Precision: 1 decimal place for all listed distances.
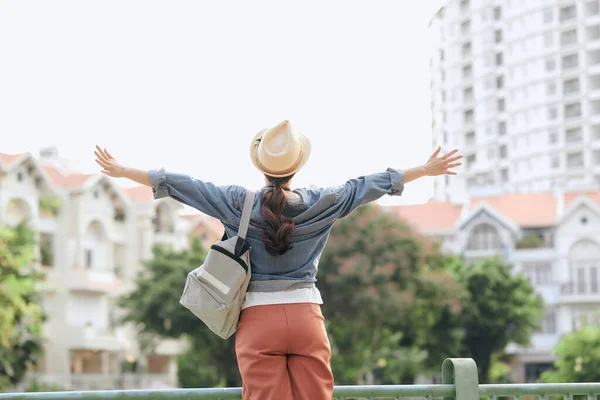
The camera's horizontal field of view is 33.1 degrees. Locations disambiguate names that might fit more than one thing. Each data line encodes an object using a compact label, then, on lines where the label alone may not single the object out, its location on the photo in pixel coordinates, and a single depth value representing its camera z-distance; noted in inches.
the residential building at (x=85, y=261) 1669.5
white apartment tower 2945.4
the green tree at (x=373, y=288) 1419.8
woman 155.9
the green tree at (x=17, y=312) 1159.0
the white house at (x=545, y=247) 2165.4
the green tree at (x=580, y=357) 1131.0
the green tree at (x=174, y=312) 1428.4
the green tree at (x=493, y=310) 1759.4
